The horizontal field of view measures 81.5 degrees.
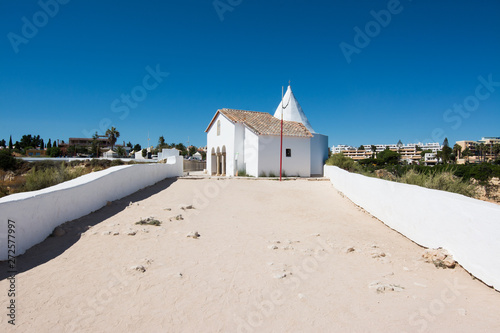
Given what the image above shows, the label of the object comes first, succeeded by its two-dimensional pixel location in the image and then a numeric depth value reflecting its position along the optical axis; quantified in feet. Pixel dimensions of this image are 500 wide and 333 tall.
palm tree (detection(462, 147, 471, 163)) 336.08
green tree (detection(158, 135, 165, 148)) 302.49
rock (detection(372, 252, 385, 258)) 17.12
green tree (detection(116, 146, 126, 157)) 262.88
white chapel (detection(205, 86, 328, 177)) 76.33
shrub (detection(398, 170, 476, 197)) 32.17
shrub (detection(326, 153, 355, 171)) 83.10
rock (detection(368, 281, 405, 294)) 12.59
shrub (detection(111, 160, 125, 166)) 109.94
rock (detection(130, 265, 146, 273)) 13.97
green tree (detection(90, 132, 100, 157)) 235.77
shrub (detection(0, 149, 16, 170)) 91.25
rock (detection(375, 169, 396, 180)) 47.43
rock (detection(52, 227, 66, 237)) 18.75
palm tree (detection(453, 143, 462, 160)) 348.98
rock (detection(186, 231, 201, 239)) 19.85
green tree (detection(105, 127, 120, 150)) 235.09
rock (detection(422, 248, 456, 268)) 15.40
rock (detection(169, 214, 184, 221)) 25.36
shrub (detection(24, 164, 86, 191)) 28.76
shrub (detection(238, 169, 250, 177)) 78.92
